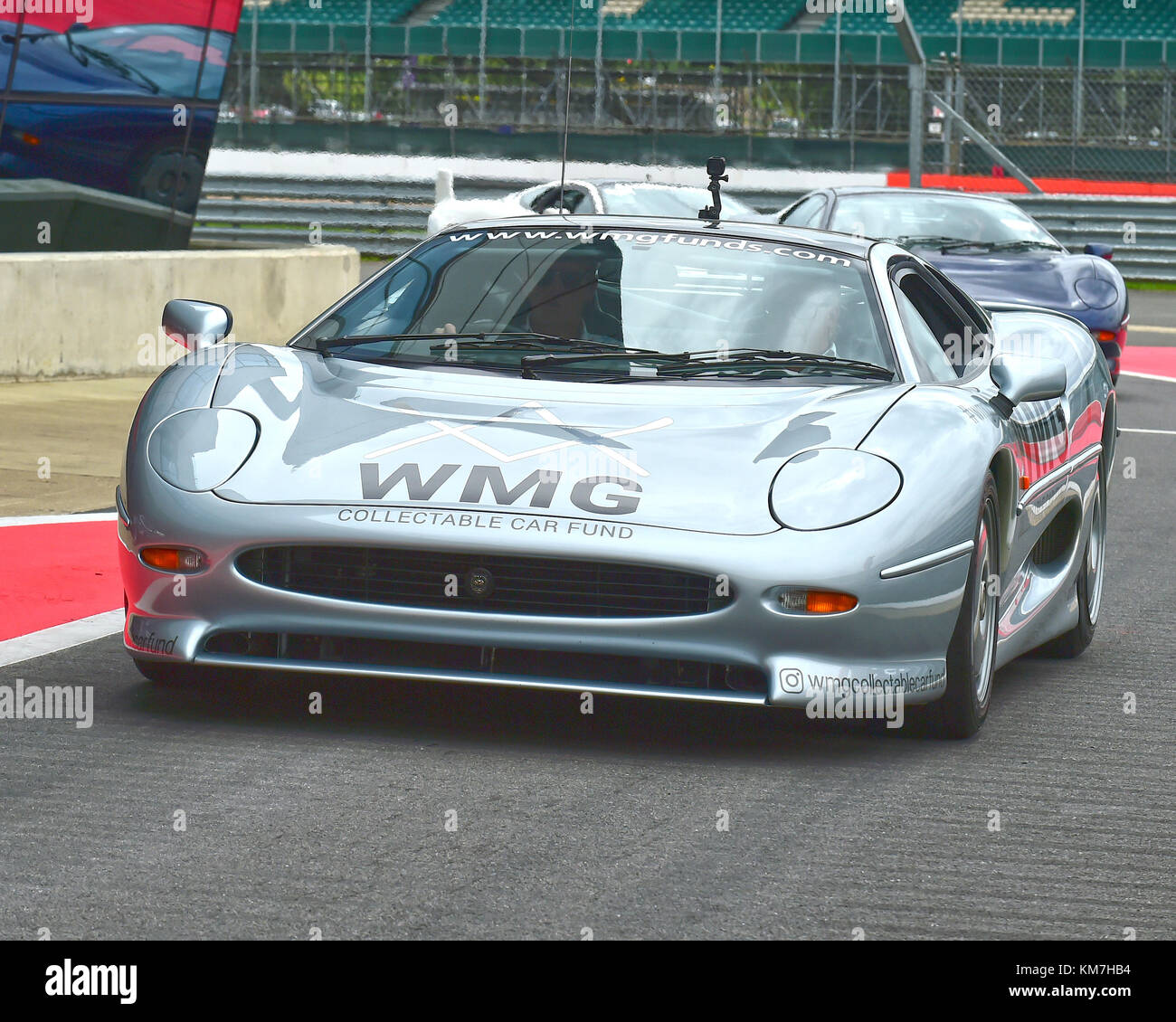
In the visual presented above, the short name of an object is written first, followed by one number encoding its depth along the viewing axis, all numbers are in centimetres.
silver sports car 502
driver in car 605
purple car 1449
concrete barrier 1312
